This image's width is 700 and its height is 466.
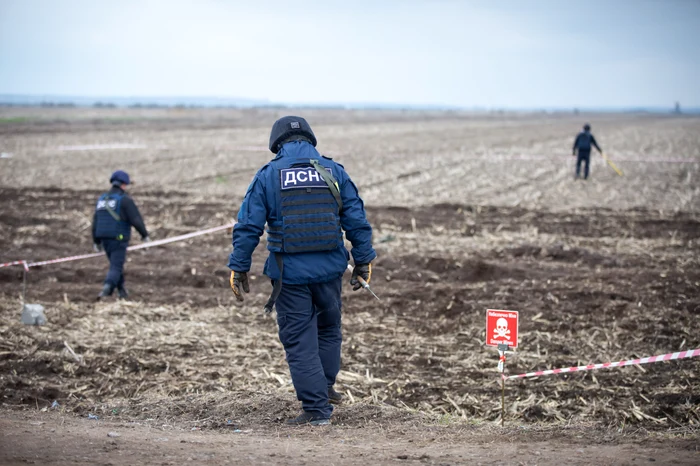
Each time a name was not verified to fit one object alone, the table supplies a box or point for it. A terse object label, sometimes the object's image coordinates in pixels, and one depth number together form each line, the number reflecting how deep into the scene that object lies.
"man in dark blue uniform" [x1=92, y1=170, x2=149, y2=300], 19.70
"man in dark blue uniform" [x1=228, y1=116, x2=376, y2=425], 11.22
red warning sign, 12.49
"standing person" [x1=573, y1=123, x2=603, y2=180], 45.25
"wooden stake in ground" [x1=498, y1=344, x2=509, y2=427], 12.05
